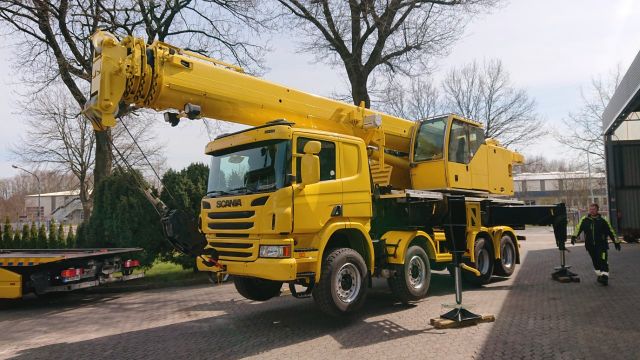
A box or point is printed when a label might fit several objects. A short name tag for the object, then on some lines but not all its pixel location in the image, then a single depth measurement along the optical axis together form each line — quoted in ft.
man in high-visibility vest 34.27
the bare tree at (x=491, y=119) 111.24
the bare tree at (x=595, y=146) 121.19
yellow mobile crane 21.26
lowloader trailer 31.01
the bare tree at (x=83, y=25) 50.08
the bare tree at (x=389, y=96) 62.59
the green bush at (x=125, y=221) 42.29
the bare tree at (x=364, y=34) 57.62
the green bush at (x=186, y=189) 43.60
